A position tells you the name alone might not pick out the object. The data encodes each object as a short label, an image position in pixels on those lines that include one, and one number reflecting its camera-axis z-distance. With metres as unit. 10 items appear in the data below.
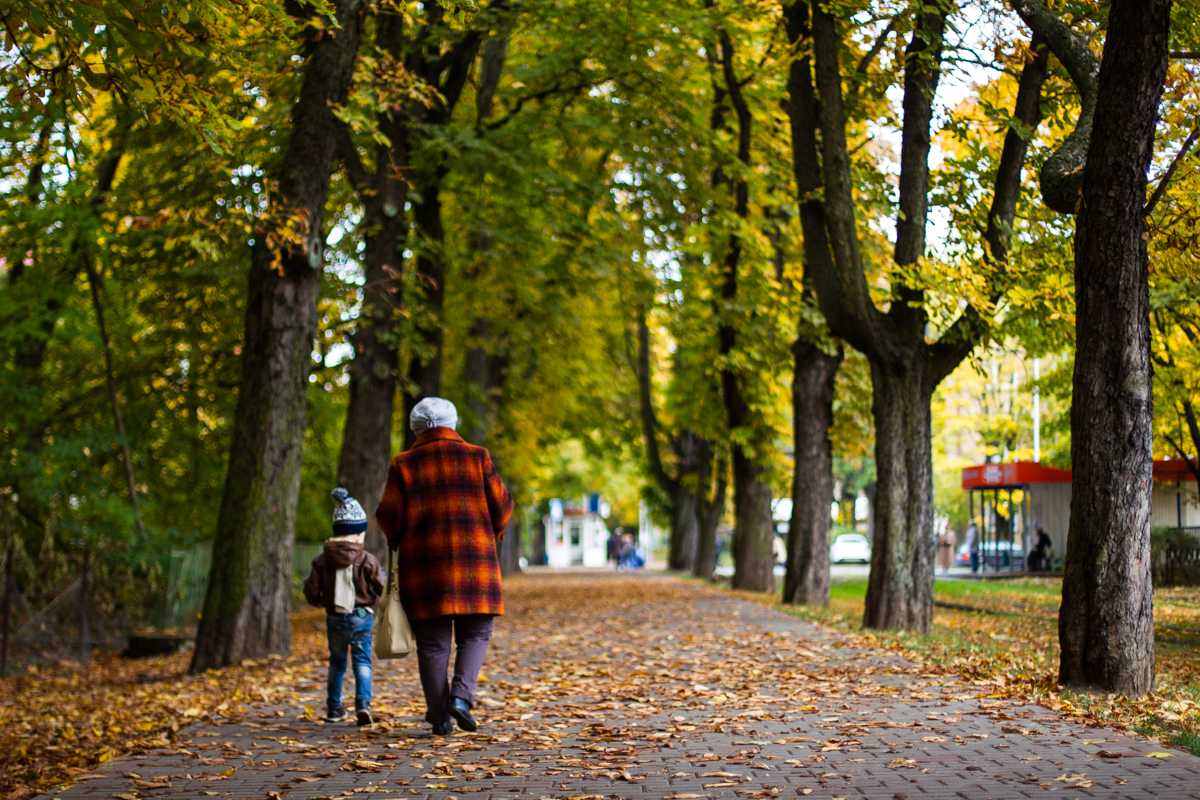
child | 7.38
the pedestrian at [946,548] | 38.69
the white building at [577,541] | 68.69
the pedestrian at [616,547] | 52.34
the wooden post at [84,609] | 14.84
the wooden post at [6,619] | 13.02
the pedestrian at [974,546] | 33.99
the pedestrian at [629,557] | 52.44
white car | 51.94
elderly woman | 6.84
